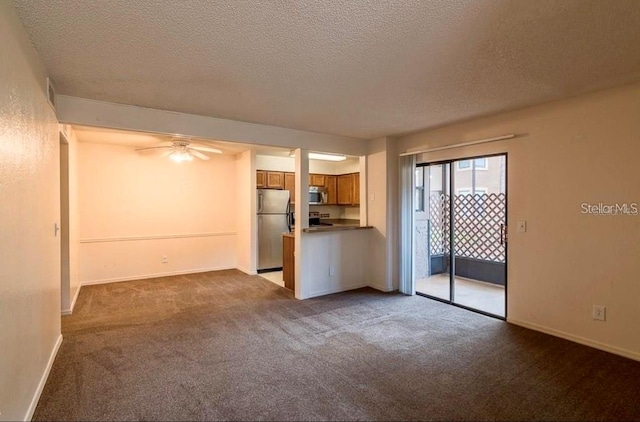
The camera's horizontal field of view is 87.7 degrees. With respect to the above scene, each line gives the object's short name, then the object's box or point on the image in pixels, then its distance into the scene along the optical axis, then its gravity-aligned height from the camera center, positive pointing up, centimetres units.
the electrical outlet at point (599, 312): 311 -99
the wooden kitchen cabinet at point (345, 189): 713 +42
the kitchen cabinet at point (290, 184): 681 +50
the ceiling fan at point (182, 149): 485 +91
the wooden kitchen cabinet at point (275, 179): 659 +58
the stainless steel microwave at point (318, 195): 719 +29
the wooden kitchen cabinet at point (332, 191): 741 +39
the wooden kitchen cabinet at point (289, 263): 519 -87
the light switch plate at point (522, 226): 371 -21
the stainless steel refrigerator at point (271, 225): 643 -32
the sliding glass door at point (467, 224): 442 -24
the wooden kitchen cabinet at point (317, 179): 717 +63
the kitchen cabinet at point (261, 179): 644 +58
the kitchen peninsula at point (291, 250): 503 -68
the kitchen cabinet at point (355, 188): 698 +43
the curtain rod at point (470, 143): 377 +80
